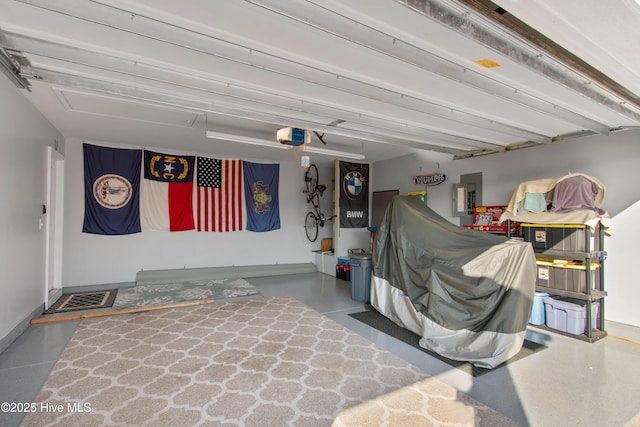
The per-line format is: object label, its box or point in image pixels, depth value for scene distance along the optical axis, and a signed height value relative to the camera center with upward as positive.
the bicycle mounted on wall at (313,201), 8.45 +0.30
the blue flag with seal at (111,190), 5.99 +0.40
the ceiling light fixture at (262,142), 4.55 +1.11
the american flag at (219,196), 7.06 +0.36
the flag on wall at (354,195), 7.53 +0.44
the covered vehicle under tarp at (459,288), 3.17 -0.84
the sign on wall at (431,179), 6.25 +0.71
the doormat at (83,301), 4.76 -1.52
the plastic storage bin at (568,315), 3.84 -1.27
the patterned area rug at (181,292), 5.19 -1.51
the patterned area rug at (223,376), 2.30 -1.50
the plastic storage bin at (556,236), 3.89 -0.30
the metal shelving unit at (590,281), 3.77 -0.84
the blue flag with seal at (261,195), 7.47 +0.39
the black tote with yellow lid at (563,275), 3.87 -0.78
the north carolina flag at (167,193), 6.52 +0.38
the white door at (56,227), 5.43 -0.32
